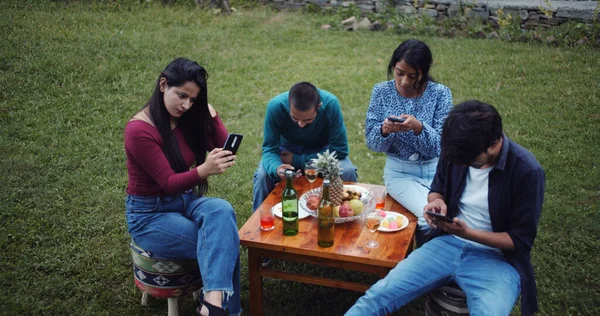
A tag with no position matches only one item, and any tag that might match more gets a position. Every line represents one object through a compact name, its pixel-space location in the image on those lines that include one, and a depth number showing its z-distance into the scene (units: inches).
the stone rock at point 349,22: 430.6
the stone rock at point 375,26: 419.8
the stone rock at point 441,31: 397.4
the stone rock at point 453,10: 414.6
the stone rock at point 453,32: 394.9
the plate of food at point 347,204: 141.6
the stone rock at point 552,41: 369.1
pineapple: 137.6
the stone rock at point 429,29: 399.7
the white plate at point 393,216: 139.4
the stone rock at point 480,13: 406.0
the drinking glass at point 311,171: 148.9
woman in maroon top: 129.7
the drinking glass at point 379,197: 154.7
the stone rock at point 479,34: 390.9
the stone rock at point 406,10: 431.8
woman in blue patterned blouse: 155.6
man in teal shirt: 169.0
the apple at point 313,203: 144.3
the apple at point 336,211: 141.7
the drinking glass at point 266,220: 139.6
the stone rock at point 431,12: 422.9
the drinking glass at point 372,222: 138.6
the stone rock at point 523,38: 378.3
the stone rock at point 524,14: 396.0
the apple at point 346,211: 141.3
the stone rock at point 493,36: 387.5
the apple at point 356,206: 142.7
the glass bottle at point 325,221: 131.0
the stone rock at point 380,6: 444.6
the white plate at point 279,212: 145.4
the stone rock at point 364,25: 424.5
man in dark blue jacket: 114.4
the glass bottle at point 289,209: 137.3
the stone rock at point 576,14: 374.9
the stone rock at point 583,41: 360.8
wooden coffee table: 129.0
